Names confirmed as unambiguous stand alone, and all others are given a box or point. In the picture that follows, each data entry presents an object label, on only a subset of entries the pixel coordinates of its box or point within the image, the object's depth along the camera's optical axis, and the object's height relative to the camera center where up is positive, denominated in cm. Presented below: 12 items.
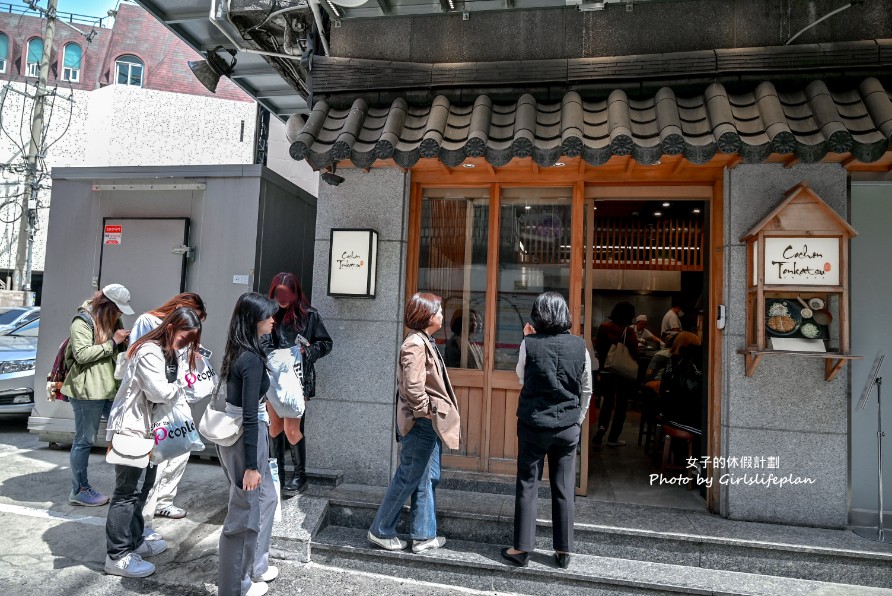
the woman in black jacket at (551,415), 371 -55
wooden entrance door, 512 +57
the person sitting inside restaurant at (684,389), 556 -50
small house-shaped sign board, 419 +55
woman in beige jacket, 384 -70
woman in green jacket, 479 -48
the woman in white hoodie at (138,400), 368 -55
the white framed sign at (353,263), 502 +63
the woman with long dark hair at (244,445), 331 -76
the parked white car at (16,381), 743 -92
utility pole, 1619 +496
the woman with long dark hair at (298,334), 465 -7
